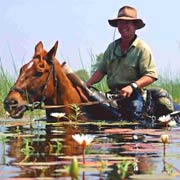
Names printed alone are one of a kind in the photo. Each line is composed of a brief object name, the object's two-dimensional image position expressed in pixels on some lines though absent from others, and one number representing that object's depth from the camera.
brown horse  13.31
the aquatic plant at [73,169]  4.37
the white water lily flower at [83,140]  5.82
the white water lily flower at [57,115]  13.03
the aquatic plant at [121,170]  5.62
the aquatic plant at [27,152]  7.56
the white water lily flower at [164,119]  12.60
